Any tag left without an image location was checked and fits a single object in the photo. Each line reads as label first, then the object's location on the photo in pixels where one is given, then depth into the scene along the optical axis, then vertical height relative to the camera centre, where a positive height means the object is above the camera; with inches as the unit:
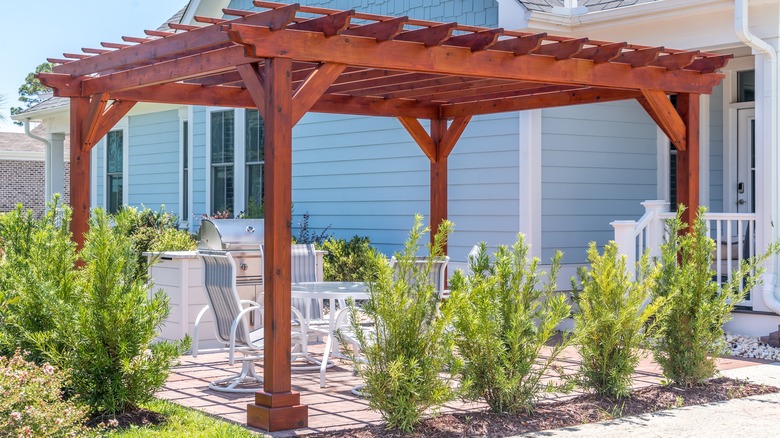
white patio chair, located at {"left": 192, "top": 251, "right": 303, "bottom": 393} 303.7 -28.0
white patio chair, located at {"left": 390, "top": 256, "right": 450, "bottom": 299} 305.2 -13.7
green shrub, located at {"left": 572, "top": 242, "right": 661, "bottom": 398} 285.0 -28.1
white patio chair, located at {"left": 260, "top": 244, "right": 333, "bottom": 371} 338.6 -27.4
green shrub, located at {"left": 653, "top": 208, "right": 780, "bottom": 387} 304.2 -24.9
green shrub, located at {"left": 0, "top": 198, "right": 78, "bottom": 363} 257.1 -17.6
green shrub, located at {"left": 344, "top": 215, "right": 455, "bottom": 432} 243.0 -30.5
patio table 313.9 -20.7
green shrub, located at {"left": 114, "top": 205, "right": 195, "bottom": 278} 504.7 -3.0
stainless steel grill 394.9 -6.7
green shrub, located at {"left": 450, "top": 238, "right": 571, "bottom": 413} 256.8 -26.8
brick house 1325.0 +72.4
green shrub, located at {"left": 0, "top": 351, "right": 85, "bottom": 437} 208.2 -38.5
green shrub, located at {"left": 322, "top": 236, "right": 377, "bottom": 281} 497.7 -16.0
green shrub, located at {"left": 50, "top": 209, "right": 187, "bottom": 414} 249.4 -28.5
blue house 389.7 +33.6
